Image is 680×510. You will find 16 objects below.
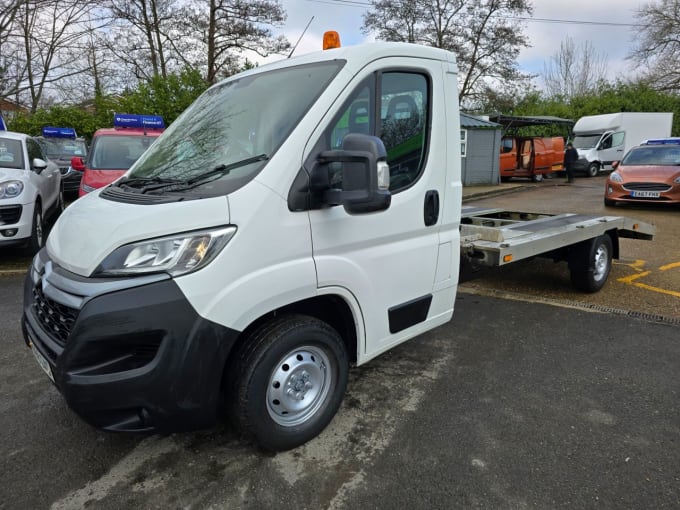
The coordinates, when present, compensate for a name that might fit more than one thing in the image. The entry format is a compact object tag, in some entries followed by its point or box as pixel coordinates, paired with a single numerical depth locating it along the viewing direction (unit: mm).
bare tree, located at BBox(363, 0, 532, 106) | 24844
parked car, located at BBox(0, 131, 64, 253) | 6125
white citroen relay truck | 2096
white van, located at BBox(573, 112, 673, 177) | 22766
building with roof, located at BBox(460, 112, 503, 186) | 18094
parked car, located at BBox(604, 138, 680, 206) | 11438
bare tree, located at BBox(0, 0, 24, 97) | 16391
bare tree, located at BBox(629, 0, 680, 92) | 31797
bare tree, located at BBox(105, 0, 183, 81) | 19484
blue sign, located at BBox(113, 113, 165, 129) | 10055
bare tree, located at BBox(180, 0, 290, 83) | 19625
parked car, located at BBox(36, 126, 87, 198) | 12625
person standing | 19734
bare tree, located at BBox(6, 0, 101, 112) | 17547
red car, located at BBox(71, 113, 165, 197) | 7898
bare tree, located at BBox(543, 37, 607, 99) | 43812
